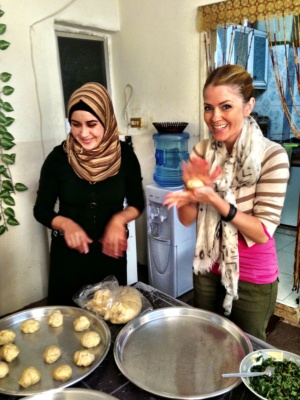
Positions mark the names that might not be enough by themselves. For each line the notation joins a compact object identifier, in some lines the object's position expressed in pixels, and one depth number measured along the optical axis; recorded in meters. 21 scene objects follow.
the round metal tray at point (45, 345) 0.82
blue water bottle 2.83
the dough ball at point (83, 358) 0.88
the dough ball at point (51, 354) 0.90
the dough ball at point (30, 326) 1.03
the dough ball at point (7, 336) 0.97
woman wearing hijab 1.32
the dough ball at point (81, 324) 1.03
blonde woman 1.07
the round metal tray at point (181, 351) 0.81
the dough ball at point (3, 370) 0.86
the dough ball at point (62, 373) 0.84
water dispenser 2.65
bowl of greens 0.75
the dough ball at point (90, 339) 0.95
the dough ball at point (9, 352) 0.91
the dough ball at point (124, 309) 1.05
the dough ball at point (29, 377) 0.81
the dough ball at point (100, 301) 1.11
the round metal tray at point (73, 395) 0.77
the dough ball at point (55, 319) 1.06
